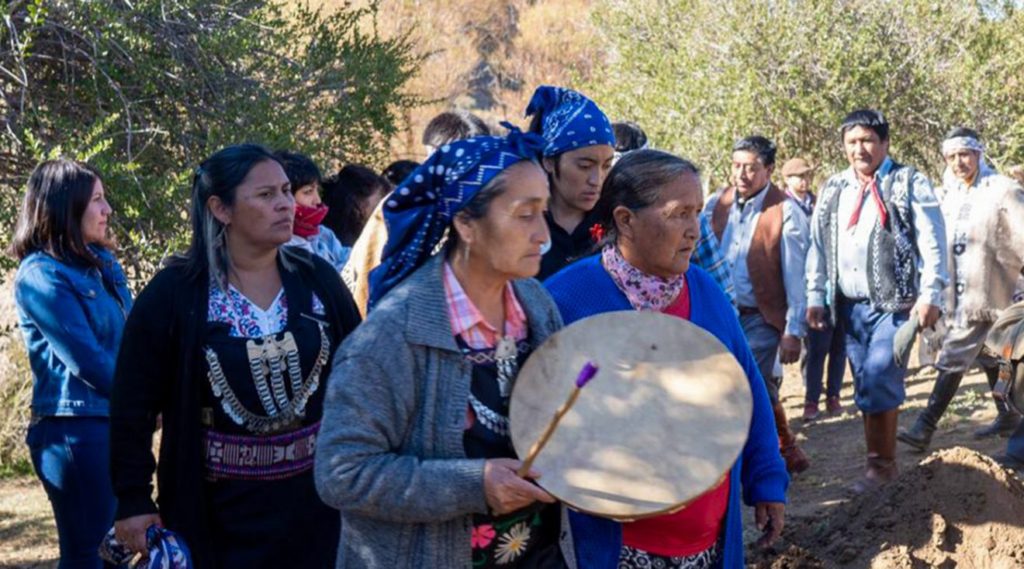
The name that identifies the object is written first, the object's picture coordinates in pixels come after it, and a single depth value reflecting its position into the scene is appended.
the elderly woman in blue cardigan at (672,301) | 3.66
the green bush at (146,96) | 7.03
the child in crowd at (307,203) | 5.72
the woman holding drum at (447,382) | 2.86
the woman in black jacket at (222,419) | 3.86
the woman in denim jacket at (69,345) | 4.91
